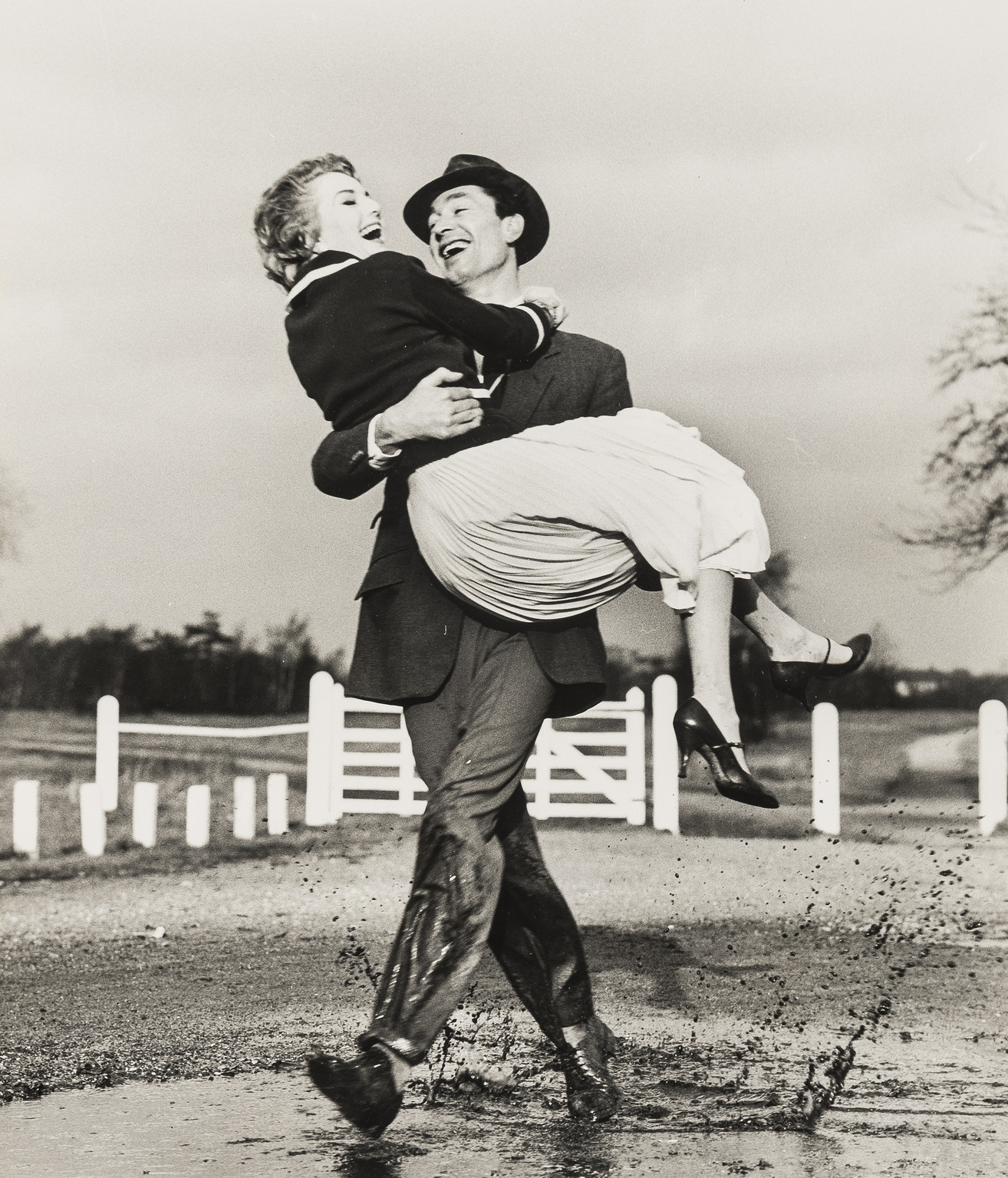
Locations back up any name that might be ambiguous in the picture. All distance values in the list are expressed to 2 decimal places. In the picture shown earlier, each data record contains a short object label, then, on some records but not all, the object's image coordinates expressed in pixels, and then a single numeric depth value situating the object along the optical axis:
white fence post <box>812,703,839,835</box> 11.19
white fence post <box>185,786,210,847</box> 10.70
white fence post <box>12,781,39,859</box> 10.28
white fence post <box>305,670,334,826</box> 11.33
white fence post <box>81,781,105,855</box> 10.52
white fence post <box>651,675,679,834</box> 11.34
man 2.98
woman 3.13
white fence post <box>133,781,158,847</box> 10.59
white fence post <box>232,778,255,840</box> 10.95
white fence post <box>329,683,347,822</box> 11.31
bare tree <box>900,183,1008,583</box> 8.78
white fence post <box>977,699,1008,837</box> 10.92
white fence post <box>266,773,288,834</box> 10.88
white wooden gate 11.06
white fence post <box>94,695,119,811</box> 11.38
